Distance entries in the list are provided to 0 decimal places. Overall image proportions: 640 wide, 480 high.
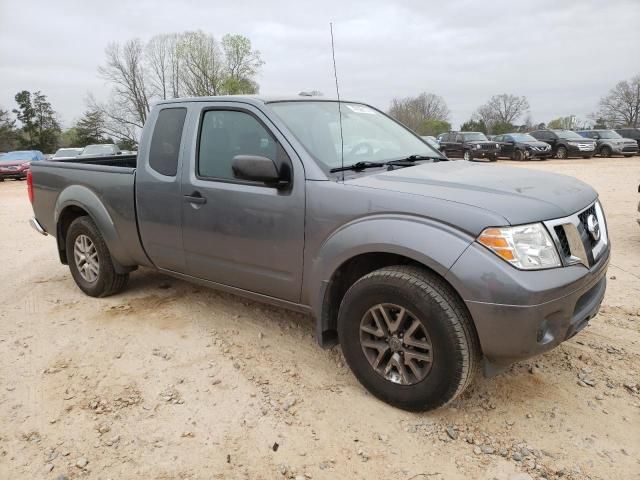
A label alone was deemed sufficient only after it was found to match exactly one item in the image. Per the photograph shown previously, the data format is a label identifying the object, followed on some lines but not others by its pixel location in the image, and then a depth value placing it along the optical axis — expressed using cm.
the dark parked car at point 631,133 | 2723
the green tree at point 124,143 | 4644
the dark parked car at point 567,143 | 2406
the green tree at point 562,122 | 6854
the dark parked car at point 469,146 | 2384
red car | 2478
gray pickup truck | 243
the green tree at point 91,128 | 6000
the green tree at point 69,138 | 6192
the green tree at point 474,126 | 6022
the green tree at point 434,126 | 6086
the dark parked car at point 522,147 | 2381
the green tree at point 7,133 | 5500
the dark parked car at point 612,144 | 2495
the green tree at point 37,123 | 6022
